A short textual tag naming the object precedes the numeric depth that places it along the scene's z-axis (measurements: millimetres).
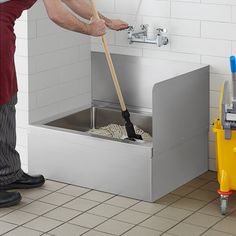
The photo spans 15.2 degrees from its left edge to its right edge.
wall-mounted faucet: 5489
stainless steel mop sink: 4931
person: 4645
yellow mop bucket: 4620
